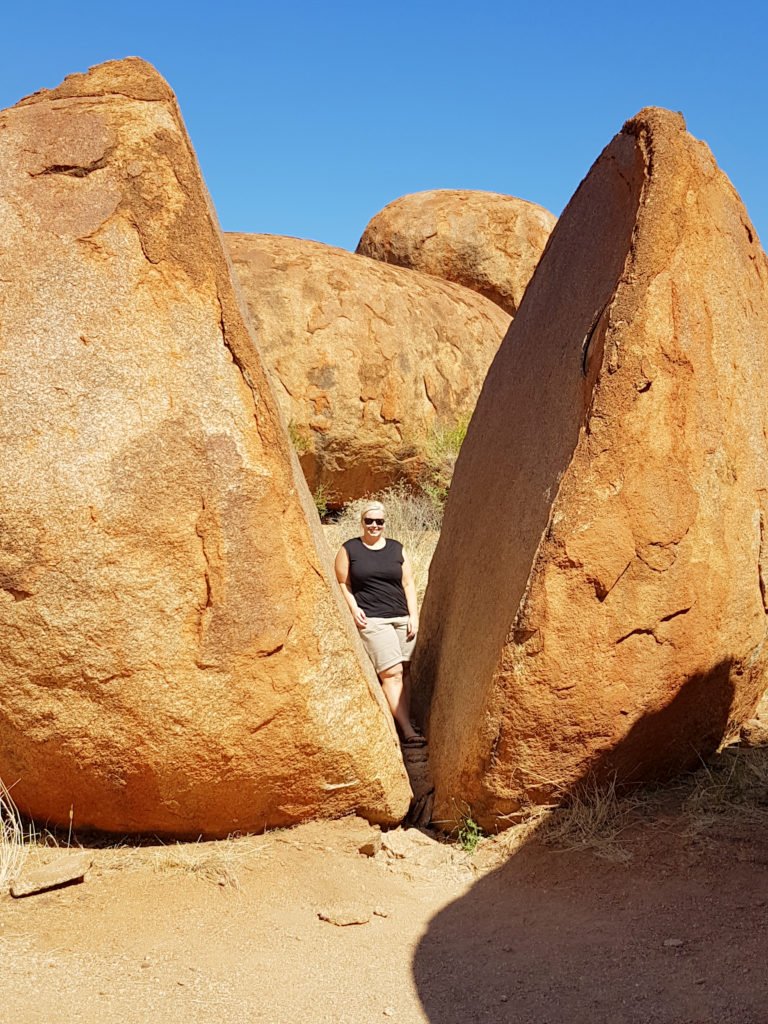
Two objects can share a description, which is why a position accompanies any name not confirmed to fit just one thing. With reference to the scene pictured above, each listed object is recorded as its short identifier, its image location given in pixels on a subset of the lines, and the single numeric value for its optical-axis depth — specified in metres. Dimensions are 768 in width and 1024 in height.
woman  4.78
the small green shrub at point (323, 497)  8.78
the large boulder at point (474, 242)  11.60
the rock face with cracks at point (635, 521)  3.55
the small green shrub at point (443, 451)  9.02
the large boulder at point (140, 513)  3.35
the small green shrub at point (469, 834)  3.86
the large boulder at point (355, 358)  8.36
